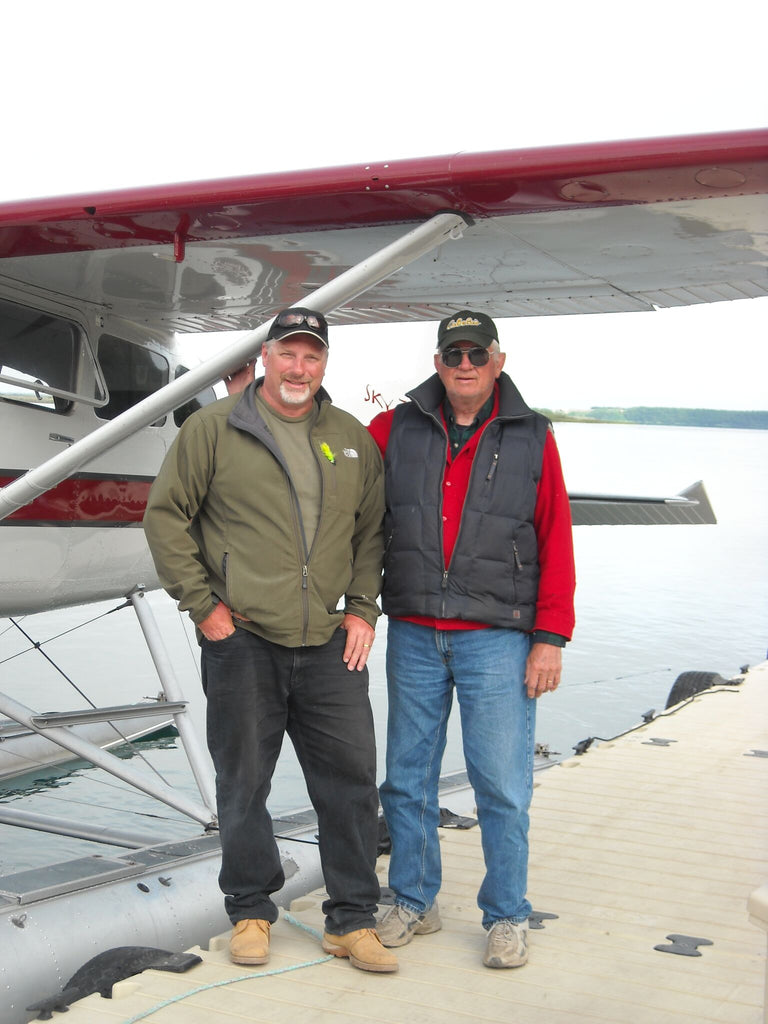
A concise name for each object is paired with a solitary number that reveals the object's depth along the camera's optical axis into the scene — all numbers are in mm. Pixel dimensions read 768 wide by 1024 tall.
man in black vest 3020
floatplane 3459
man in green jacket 2885
